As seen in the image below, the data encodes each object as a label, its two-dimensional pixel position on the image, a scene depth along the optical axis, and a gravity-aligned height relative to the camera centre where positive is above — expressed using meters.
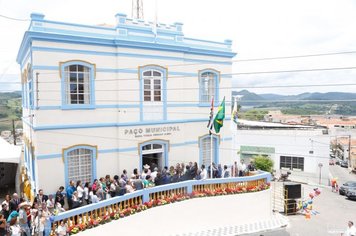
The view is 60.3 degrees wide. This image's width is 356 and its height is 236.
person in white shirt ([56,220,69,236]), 9.09 -3.59
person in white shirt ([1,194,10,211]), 9.53 -2.99
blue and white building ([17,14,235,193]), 11.62 +0.55
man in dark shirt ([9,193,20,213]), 9.86 -3.07
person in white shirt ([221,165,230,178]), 14.73 -3.18
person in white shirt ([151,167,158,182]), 12.64 -2.75
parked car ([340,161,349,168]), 60.28 -11.40
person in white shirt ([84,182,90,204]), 10.66 -3.03
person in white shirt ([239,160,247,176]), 15.39 -3.13
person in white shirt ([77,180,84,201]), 10.57 -2.85
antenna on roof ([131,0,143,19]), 16.75 +5.44
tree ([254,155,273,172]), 26.45 -4.87
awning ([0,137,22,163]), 15.11 -2.28
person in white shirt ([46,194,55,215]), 10.05 -3.17
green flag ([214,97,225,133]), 13.96 -0.51
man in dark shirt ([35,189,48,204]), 10.18 -3.00
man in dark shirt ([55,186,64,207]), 10.40 -2.99
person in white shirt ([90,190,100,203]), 10.40 -3.04
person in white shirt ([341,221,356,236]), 12.90 -5.22
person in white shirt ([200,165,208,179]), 13.02 -2.81
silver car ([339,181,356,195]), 22.77 -6.02
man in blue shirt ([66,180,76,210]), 10.40 -2.88
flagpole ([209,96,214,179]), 13.60 -2.66
